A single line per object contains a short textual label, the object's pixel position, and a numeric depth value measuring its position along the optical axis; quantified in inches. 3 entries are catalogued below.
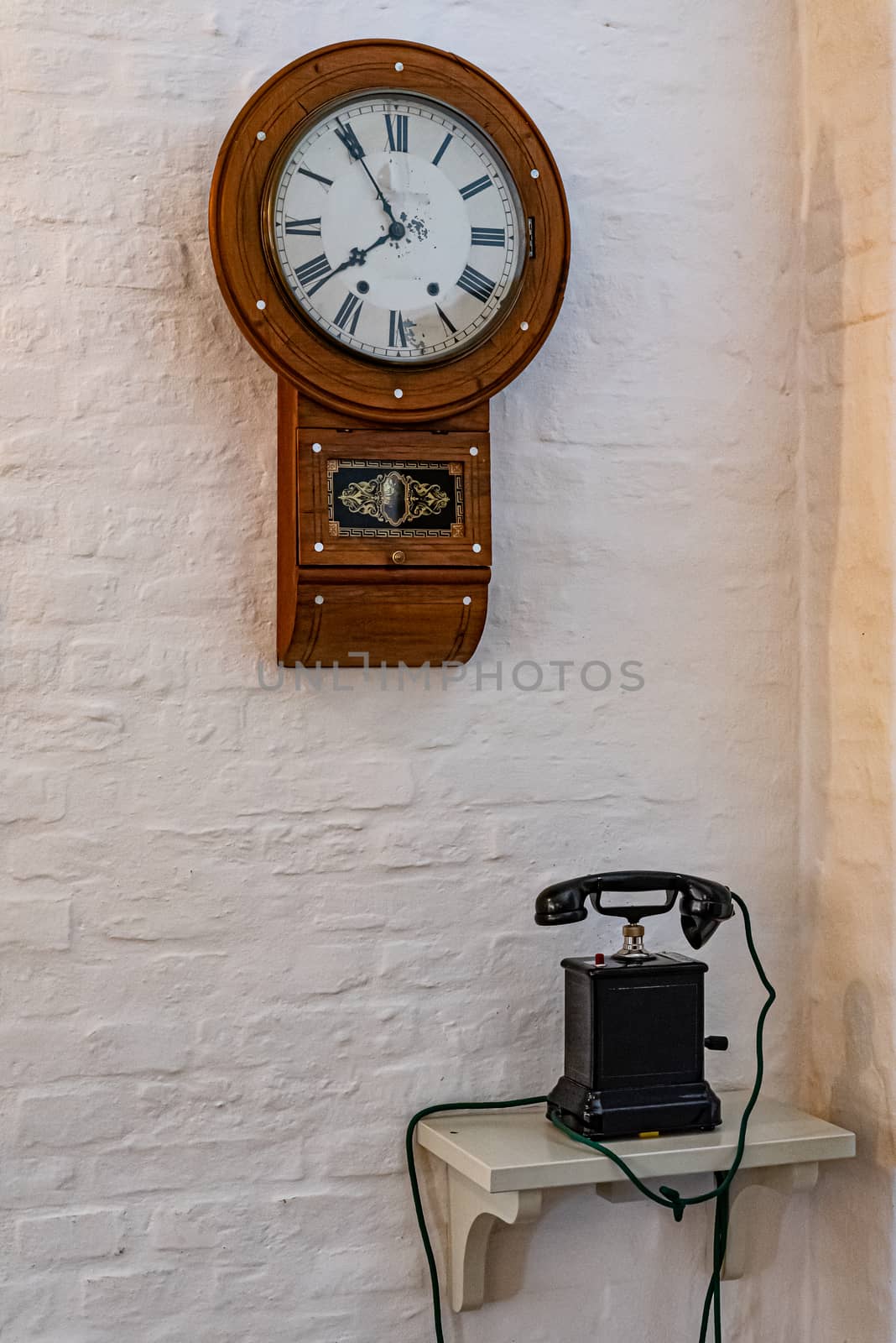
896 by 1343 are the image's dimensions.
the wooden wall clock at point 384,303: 59.2
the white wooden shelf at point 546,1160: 57.8
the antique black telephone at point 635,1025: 60.8
